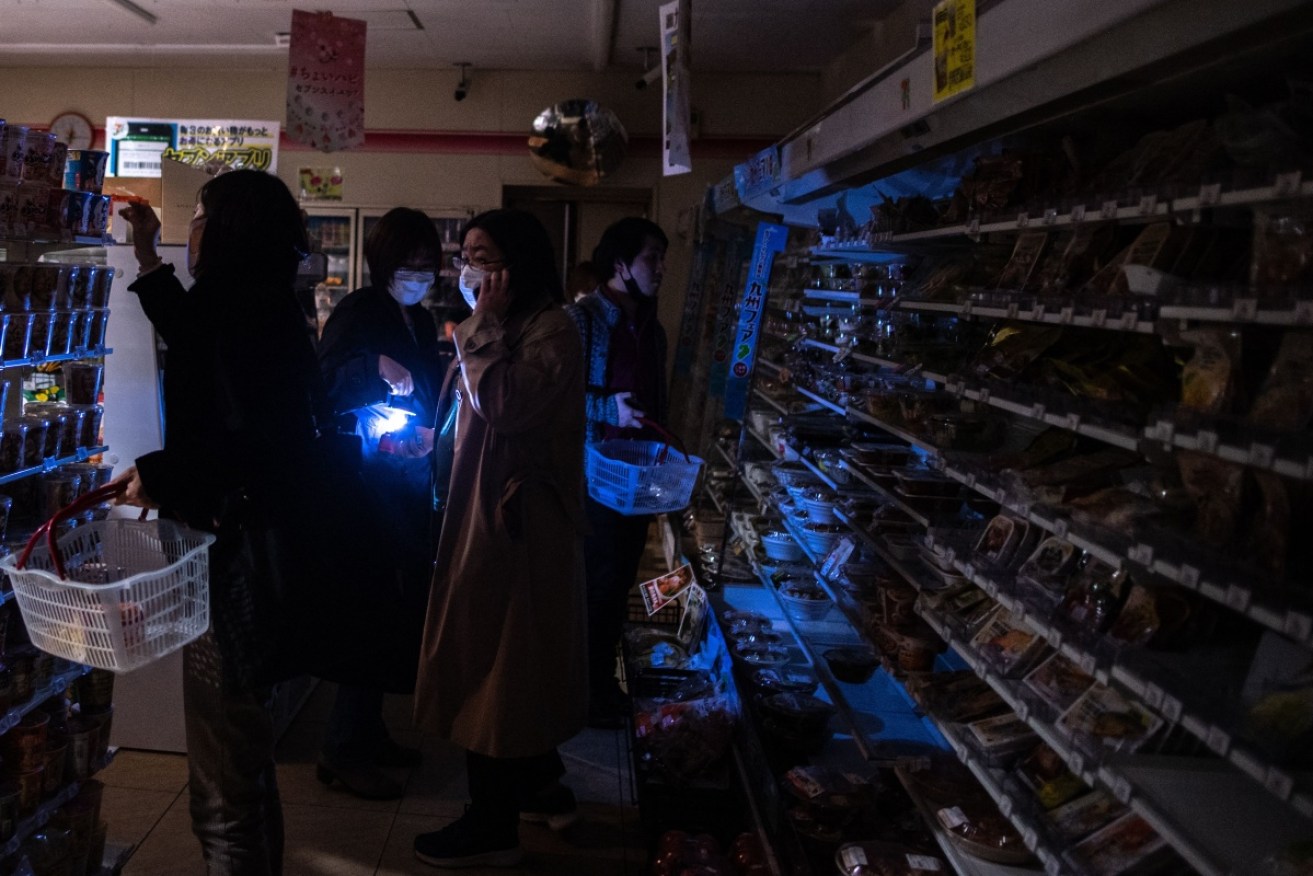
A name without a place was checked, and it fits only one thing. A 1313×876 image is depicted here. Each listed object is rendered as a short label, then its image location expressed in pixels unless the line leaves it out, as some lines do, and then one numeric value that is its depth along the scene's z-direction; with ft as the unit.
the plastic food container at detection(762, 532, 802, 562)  13.82
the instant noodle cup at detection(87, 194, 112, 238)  9.21
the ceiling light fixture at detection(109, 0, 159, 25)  22.38
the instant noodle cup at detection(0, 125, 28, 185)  8.03
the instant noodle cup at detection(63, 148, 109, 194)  9.45
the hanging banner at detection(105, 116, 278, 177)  22.47
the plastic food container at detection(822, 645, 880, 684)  10.46
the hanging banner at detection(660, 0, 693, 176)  13.14
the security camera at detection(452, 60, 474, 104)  27.84
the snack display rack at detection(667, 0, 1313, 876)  4.43
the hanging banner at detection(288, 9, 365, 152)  15.78
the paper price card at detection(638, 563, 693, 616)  13.34
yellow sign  6.36
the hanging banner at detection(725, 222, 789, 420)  13.70
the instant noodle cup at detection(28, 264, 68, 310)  8.48
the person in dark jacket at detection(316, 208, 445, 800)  11.03
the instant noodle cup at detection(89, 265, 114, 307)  9.58
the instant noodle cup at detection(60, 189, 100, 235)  8.89
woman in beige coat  8.79
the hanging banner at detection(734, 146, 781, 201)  12.57
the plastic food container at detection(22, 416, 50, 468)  8.54
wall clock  29.17
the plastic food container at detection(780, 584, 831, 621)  12.37
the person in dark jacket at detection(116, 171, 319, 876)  7.37
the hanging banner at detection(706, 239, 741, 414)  15.76
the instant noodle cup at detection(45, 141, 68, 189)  8.61
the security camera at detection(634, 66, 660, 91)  23.94
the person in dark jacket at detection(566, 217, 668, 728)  13.14
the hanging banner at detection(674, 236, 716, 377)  19.86
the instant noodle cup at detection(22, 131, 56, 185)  8.36
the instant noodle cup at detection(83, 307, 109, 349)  9.51
